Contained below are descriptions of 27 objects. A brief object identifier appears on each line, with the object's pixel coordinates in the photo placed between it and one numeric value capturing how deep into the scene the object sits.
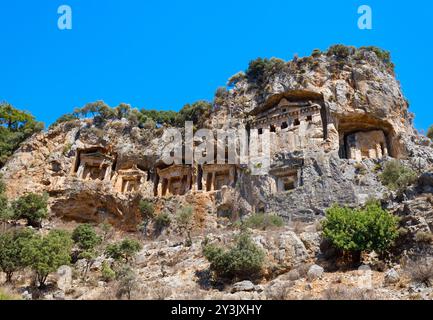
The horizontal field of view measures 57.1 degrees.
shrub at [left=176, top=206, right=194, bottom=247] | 29.41
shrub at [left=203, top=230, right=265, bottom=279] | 17.61
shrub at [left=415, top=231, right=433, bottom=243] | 16.38
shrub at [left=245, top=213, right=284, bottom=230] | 24.81
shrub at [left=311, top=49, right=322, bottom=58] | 36.32
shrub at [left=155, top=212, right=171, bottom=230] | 30.97
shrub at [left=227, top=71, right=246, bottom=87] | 39.06
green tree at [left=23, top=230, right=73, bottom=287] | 18.03
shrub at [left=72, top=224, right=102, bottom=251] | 24.22
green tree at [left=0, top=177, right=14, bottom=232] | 27.42
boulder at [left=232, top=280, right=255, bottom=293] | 15.85
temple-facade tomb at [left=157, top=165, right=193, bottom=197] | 35.56
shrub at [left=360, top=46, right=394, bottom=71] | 36.97
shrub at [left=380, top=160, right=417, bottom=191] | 25.04
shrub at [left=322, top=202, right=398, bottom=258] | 17.20
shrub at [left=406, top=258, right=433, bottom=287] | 13.98
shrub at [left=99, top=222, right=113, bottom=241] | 30.33
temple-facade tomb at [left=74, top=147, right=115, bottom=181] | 36.84
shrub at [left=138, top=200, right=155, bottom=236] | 32.58
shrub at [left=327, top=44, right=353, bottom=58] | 35.78
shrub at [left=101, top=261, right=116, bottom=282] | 18.75
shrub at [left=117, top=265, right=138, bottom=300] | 16.23
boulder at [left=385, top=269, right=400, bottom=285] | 14.78
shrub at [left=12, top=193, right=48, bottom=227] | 29.11
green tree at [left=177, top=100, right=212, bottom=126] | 37.75
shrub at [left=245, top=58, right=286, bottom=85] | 36.88
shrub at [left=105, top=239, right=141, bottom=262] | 22.03
